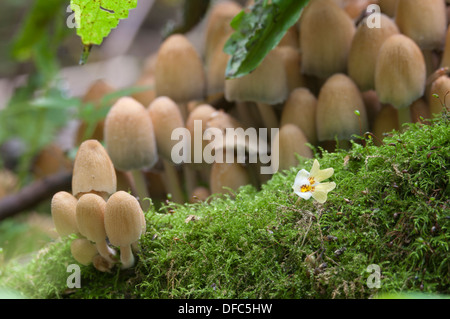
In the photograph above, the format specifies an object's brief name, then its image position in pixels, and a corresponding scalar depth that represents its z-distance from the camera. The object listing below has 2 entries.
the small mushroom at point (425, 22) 0.40
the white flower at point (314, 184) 0.36
